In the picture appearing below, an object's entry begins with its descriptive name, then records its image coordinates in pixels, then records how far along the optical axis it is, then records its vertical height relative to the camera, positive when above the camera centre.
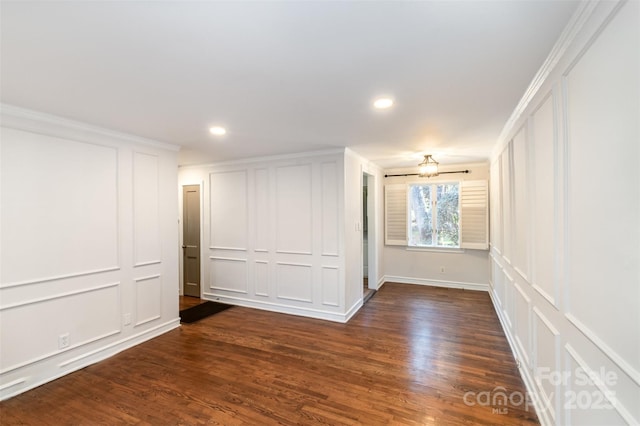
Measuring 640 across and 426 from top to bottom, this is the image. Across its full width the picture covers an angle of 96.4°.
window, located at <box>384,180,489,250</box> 5.39 -0.03
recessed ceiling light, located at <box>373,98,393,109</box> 2.35 +0.93
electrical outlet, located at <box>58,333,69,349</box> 2.71 -1.20
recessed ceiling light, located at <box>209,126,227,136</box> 3.11 +0.94
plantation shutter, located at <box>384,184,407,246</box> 6.04 -0.04
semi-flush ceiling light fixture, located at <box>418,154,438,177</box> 4.35 +0.69
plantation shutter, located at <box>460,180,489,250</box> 5.34 -0.03
